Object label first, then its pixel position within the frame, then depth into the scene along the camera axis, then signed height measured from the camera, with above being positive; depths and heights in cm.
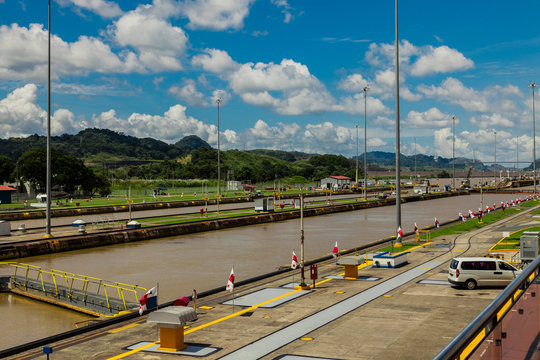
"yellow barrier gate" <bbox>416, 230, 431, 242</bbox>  4665 -533
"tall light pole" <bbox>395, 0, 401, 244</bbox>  4003 +351
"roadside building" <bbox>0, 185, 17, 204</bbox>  9681 -233
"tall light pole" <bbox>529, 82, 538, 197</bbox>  11356 +971
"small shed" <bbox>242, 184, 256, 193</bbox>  13880 -186
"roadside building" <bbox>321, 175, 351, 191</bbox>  17550 -59
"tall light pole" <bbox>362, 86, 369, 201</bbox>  9256 +1245
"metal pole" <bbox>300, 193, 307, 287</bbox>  2631 -499
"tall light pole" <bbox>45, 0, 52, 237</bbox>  4450 +540
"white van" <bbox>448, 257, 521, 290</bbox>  2552 -466
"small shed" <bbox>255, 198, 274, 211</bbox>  8288 -371
